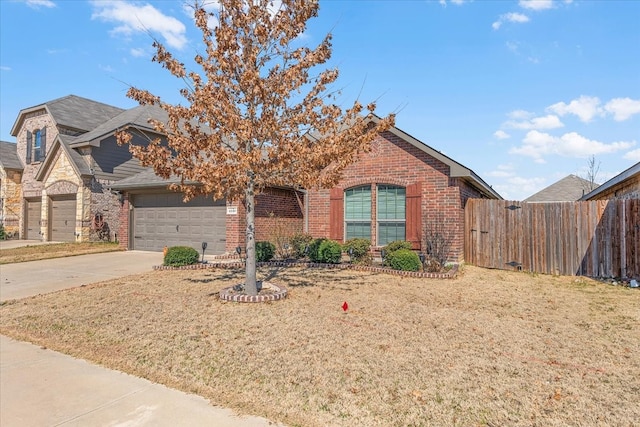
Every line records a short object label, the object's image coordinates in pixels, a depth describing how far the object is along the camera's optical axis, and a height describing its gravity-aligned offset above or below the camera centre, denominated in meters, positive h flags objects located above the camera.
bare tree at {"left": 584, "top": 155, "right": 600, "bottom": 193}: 31.31 +4.33
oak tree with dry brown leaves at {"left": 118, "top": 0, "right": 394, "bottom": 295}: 6.59 +2.05
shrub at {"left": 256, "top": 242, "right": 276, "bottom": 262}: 11.58 -0.88
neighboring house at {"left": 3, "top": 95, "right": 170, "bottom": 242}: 18.89 +3.12
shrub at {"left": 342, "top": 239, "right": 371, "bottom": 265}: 10.97 -0.81
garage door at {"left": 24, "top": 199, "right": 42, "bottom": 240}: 22.16 +0.24
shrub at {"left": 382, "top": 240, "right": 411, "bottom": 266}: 10.79 -0.64
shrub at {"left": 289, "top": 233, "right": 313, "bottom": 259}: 12.20 -0.66
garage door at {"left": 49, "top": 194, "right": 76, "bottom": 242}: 19.57 +0.23
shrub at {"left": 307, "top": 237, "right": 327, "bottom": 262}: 11.30 -0.83
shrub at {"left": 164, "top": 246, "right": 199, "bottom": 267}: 10.79 -1.00
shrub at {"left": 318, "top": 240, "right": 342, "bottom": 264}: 11.04 -0.85
